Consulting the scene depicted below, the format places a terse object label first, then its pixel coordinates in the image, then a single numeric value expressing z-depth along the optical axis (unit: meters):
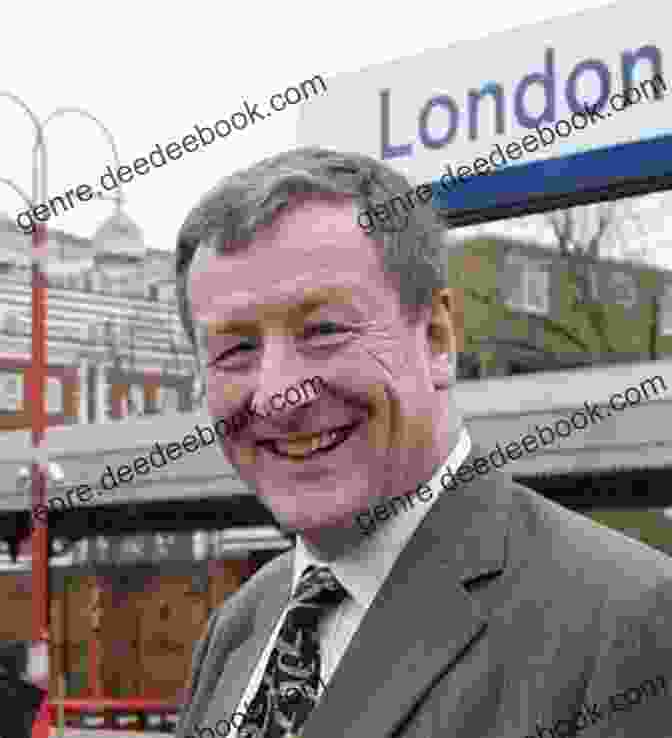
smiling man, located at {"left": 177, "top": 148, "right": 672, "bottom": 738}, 1.69
